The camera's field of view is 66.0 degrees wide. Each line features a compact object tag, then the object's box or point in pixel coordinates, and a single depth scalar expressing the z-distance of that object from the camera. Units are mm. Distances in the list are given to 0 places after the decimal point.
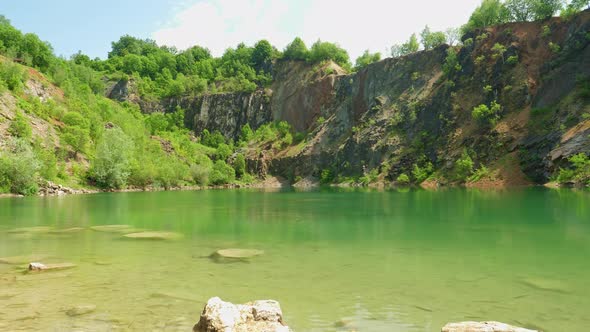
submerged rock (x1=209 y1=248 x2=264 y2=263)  14664
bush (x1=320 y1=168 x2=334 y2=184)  108375
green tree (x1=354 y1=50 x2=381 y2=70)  123694
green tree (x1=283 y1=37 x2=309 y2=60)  139250
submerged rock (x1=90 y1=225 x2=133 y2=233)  22441
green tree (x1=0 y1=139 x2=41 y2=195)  52281
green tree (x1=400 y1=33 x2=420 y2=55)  113250
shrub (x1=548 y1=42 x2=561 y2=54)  80938
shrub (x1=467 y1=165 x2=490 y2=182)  75812
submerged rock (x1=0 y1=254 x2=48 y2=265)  14180
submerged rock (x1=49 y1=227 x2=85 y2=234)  21531
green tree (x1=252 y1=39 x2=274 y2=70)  149250
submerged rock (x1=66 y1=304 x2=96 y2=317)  8930
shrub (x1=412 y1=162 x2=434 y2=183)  86188
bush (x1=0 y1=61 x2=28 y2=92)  73188
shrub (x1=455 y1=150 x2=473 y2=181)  77938
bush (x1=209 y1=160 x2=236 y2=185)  109062
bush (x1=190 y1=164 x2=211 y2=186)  101312
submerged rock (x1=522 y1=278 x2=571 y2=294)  10555
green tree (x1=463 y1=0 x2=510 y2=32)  95562
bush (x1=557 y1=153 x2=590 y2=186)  57188
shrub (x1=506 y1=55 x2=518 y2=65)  85625
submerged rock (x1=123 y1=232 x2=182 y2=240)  19594
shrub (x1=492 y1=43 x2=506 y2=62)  87375
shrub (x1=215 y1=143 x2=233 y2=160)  126625
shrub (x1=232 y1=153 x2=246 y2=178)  121188
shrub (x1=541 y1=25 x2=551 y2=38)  83625
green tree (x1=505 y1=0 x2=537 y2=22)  90812
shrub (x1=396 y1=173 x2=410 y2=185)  88375
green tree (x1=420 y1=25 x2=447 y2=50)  107750
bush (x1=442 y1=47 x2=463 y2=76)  96812
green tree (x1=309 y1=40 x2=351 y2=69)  134750
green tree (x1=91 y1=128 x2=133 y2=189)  71688
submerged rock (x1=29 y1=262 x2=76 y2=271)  12647
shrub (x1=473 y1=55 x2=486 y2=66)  90625
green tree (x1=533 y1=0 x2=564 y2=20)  87000
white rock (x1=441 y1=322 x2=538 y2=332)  6684
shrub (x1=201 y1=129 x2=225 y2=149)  136250
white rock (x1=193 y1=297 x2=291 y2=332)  7191
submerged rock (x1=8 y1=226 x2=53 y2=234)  21766
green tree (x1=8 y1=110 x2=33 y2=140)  62094
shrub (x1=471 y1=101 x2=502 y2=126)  82062
